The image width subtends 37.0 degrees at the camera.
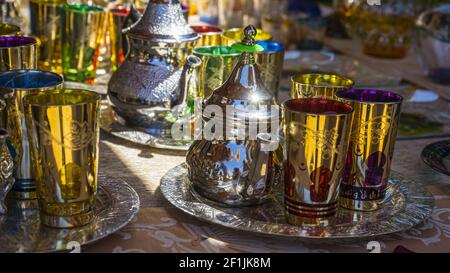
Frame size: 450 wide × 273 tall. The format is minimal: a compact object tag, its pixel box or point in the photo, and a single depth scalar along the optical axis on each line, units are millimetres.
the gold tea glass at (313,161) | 646
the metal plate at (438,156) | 866
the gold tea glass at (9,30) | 890
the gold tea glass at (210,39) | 1090
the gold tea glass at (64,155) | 616
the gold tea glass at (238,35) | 1127
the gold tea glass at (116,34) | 1205
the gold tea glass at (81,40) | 1157
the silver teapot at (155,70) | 959
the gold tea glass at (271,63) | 1031
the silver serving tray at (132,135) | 916
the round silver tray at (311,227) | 665
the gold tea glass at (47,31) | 1191
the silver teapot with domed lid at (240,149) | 710
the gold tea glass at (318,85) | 800
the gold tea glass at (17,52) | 794
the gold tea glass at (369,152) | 704
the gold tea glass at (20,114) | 681
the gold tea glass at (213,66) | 923
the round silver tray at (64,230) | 610
